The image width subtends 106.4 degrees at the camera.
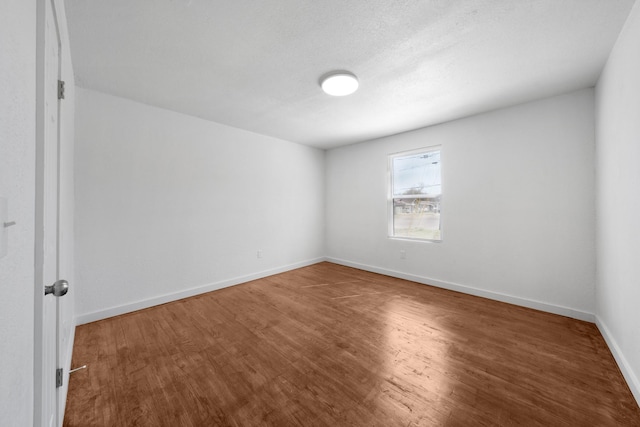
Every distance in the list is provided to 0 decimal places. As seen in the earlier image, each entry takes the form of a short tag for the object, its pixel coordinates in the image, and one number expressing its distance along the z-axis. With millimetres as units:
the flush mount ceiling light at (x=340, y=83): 2352
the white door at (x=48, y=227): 795
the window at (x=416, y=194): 3900
